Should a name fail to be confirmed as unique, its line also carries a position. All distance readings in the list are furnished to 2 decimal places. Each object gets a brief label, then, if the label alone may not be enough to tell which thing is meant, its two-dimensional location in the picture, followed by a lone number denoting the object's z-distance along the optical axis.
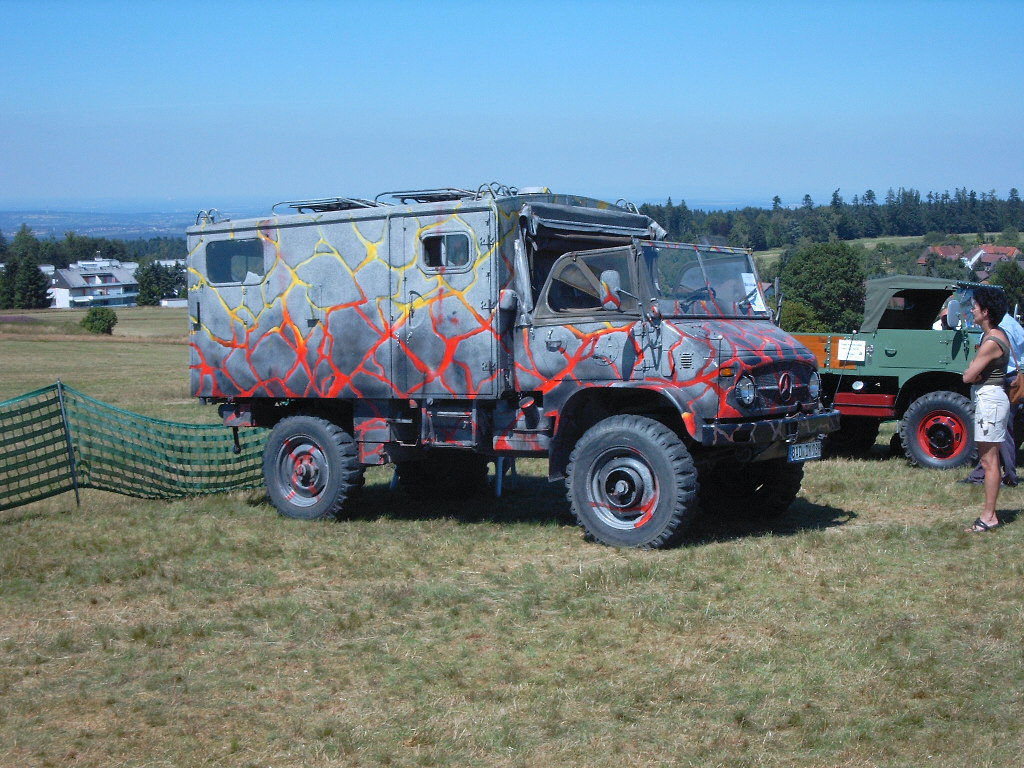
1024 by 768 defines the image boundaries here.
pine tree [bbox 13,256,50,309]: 105.12
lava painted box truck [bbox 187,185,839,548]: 8.89
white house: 146.25
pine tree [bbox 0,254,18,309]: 105.06
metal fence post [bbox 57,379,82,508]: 11.43
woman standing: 9.05
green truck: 12.97
